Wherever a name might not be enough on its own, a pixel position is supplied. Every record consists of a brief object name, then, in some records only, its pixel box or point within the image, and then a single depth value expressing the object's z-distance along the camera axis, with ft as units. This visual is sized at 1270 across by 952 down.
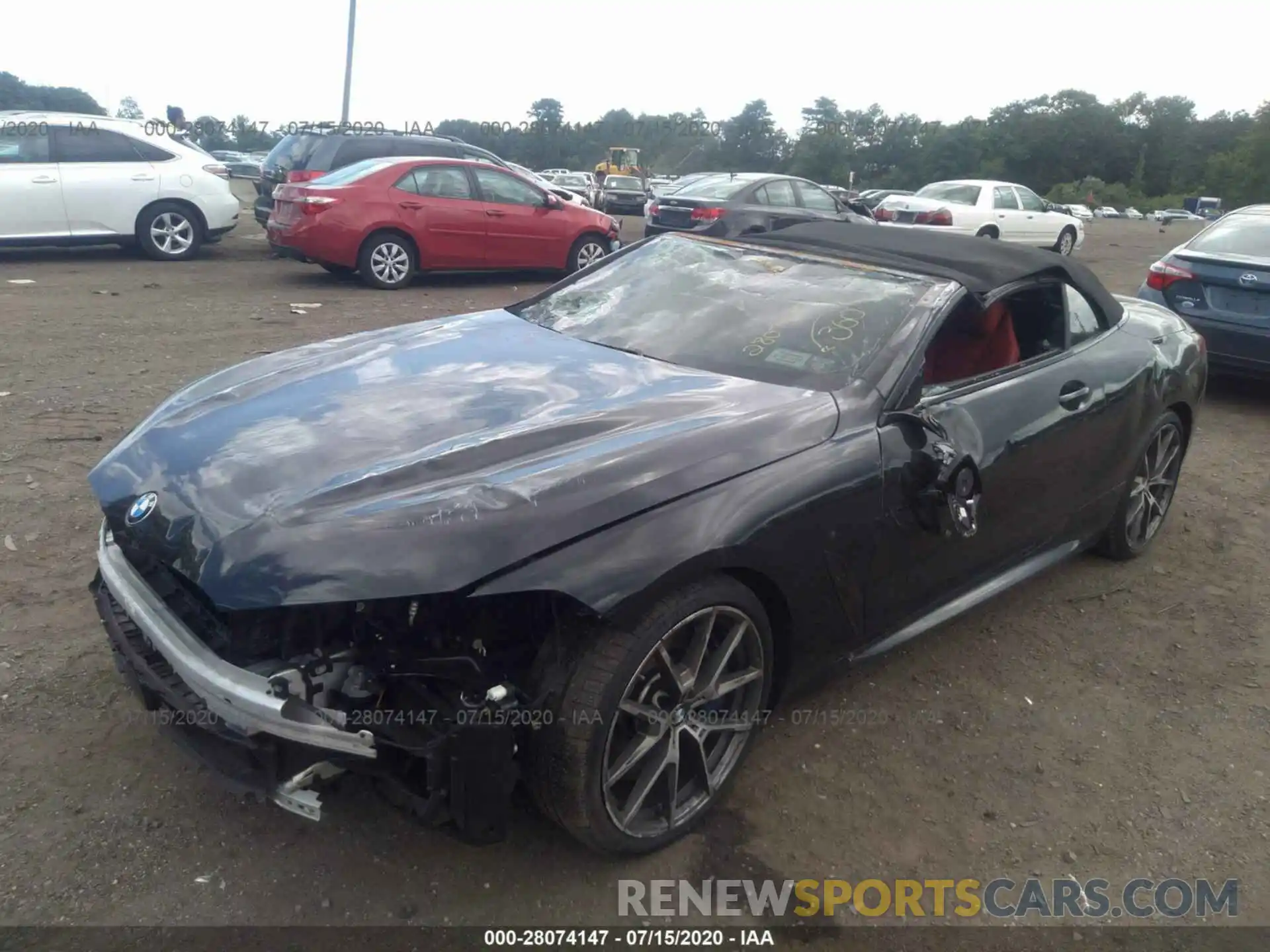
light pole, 71.20
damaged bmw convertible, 7.47
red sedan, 34.91
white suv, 35.17
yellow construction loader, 138.41
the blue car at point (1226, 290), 23.62
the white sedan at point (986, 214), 56.34
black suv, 42.24
